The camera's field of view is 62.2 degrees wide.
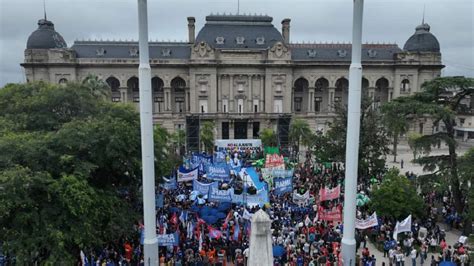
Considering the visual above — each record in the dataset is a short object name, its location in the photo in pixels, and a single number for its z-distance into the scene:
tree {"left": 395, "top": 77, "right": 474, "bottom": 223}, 23.05
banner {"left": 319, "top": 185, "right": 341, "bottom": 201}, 22.44
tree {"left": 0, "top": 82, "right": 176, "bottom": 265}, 14.70
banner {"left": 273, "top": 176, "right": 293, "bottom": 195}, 23.62
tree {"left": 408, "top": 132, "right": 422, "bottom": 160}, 55.26
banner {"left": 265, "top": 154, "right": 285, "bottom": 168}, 28.73
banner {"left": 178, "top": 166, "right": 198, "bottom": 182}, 25.95
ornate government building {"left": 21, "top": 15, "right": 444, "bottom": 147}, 62.73
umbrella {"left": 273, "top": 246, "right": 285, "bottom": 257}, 17.67
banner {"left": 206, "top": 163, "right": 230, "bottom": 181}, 25.59
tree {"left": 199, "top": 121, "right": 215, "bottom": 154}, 53.78
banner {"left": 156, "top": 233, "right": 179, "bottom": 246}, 17.12
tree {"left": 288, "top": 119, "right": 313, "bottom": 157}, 52.91
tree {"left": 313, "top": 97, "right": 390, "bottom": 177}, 33.47
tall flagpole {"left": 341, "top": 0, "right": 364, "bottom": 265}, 12.19
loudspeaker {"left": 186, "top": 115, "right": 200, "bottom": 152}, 56.22
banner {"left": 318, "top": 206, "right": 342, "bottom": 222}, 19.44
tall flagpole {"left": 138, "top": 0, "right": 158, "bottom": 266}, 12.44
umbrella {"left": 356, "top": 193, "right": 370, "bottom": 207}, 24.73
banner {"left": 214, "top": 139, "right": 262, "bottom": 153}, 51.56
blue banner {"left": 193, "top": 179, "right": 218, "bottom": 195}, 22.76
